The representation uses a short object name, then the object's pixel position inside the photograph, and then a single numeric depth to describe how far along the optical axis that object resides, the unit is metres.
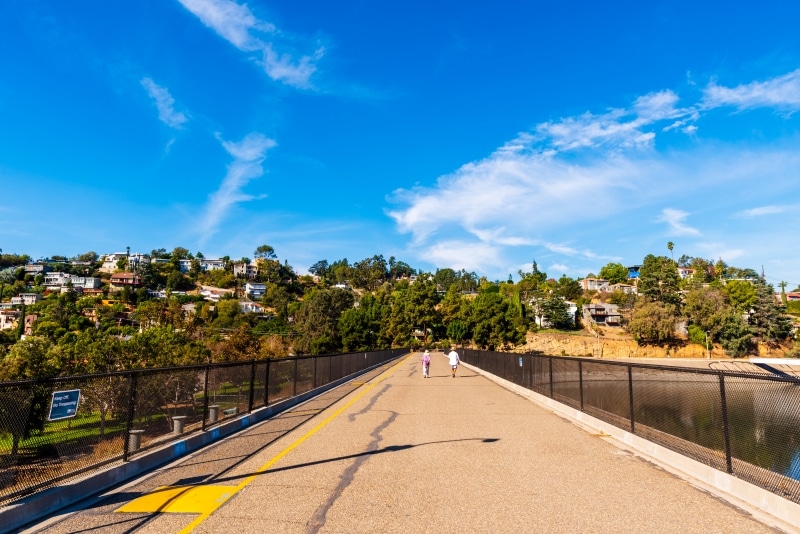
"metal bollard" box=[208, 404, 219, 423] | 11.40
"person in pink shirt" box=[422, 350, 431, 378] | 28.97
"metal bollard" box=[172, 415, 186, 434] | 9.88
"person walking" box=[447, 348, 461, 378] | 29.30
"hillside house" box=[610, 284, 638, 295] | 192.39
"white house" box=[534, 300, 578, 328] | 147.81
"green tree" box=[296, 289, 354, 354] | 105.24
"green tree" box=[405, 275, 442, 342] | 108.06
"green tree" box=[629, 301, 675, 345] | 100.69
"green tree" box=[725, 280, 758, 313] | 131.62
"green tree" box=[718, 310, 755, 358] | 99.56
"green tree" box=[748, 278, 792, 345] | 103.81
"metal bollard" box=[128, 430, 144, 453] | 8.27
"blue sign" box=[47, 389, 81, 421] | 6.59
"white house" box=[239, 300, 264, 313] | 180.12
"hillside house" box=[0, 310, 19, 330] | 144.50
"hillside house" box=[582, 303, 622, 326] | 146.12
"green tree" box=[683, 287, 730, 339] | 104.38
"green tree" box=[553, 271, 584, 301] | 191.75
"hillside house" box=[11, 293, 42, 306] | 173.50
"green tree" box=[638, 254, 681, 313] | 119.91
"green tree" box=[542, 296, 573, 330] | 142.25
